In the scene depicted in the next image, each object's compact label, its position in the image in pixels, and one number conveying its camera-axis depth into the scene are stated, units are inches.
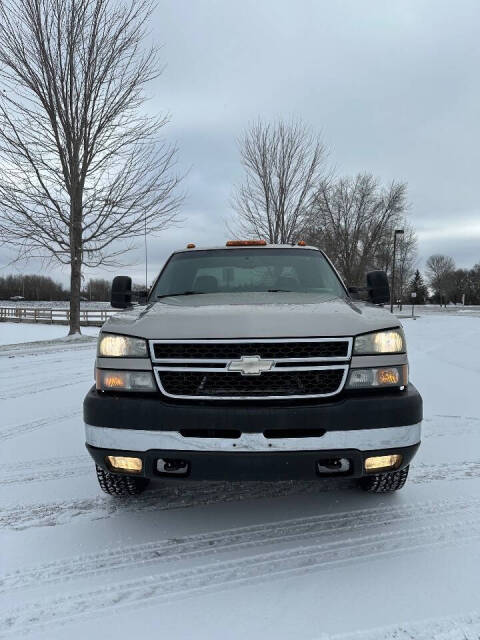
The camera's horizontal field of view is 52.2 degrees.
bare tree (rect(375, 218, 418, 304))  1556.3
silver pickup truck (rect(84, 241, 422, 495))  95.9
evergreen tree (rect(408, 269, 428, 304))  3723.9
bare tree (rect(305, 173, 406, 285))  1418.6
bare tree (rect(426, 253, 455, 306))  3841.5
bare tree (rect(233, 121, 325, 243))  824.9
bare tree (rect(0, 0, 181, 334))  573.9
